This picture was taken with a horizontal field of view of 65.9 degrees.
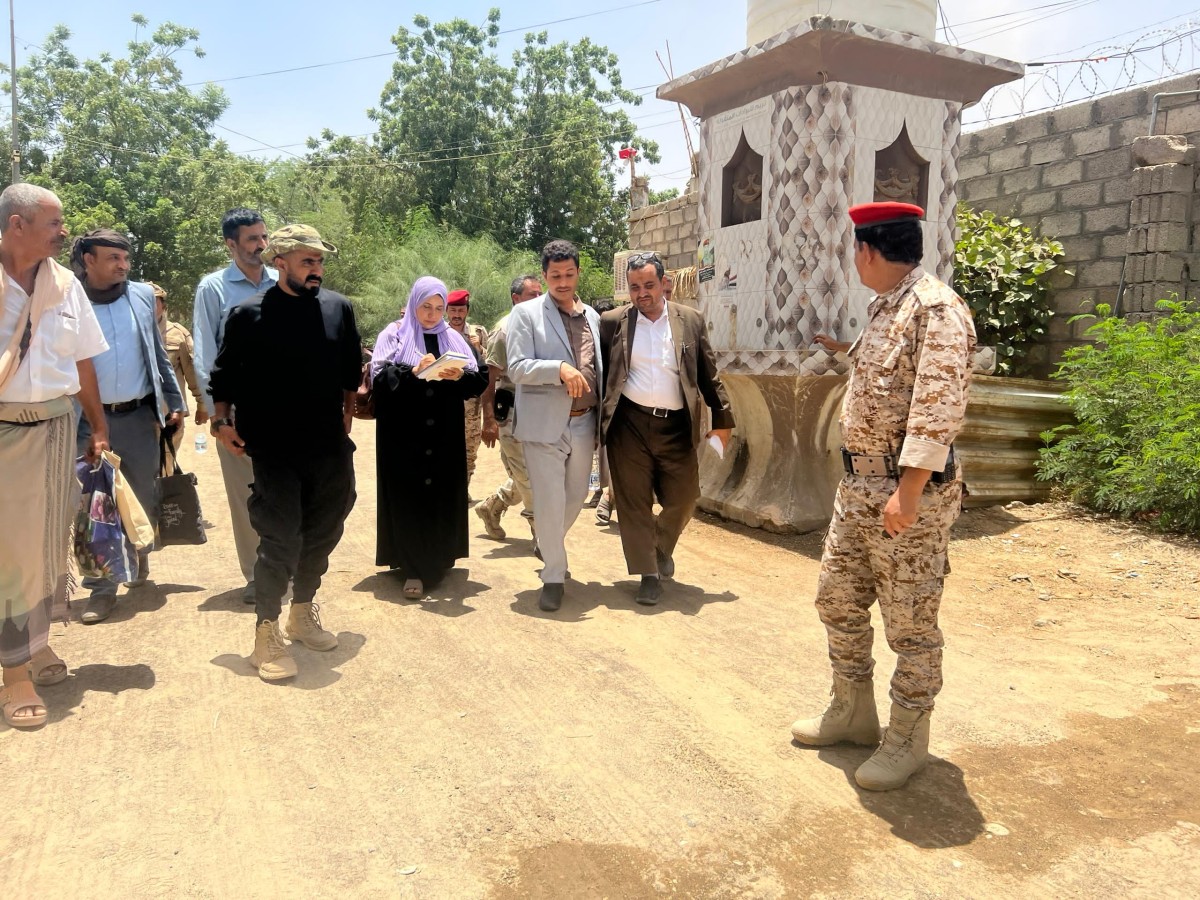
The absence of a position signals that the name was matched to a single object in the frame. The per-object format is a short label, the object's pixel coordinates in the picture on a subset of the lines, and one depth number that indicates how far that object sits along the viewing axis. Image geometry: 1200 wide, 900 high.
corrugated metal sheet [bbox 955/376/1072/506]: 6.98
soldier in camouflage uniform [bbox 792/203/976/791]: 2.74
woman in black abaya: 4.95
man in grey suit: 4.86
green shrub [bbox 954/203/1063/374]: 7.91
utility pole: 19.34
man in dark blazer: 5.02
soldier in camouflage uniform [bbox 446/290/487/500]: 6.49
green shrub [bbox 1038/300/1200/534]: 5.96
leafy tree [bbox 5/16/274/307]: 28.27
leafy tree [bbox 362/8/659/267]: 31.22
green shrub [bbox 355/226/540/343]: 25.02
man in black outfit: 3.81
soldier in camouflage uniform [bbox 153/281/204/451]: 6.57
